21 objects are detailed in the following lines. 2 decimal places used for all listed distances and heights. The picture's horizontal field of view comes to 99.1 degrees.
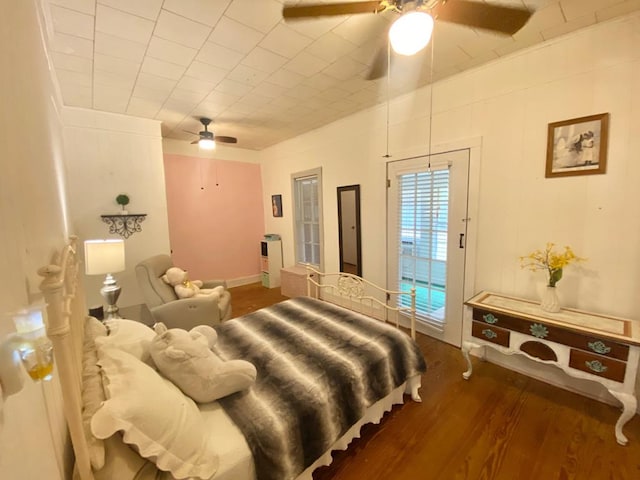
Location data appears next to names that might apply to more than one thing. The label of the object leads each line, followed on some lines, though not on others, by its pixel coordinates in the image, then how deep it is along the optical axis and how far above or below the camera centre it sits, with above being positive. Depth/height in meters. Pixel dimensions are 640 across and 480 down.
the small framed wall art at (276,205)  4.98 +0.12
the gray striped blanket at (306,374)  1.23 -0.93
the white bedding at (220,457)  0.92 -0.95
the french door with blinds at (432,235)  2.61 -0.29
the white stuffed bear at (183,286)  2.81 -0.77
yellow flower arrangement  1.92 -0.43
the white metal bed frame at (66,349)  0.67 -0.36
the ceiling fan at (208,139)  3.35 +0.92
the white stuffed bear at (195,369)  1.28 -0.74
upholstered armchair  2.59 -0.88
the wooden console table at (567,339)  1.60 -0.91
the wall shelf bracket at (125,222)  3.24 -0.08
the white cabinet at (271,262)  4.95 -0.92
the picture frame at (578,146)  1.88 +0.40
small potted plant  3.25 +0.19
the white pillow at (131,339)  1.37 -0.67
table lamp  2.24 -0.33
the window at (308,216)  4.21 -0.10
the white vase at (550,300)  1.96 -0.70
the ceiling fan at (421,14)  1.27 +0.99
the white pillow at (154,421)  0.93 -0.74
